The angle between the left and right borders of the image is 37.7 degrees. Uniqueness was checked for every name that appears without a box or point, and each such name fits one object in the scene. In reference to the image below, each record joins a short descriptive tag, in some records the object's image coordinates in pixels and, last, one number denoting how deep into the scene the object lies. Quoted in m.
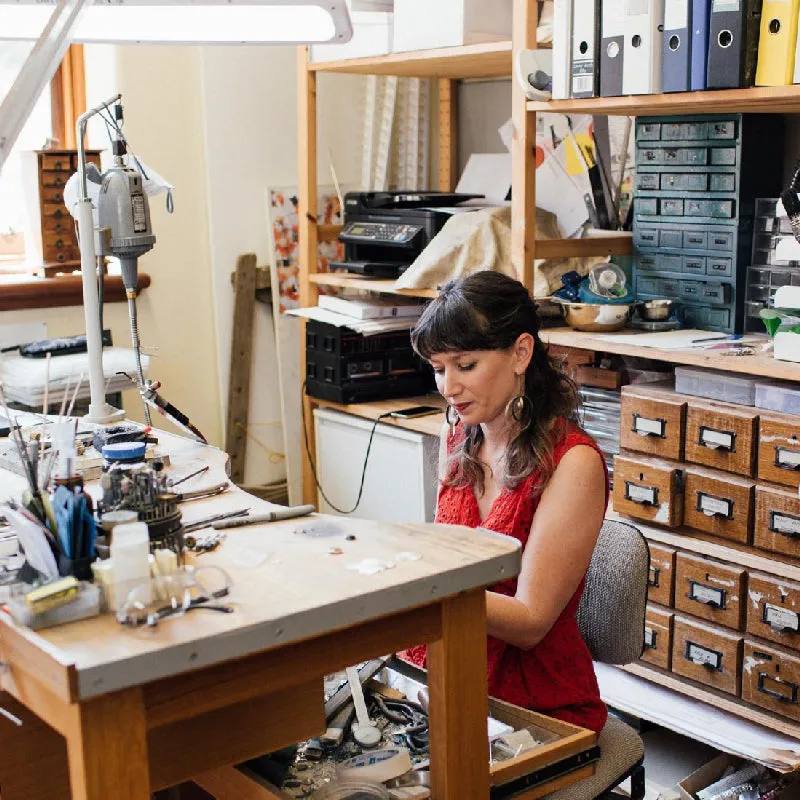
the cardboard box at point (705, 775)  2.40
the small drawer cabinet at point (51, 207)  3.57
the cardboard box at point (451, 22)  2.96
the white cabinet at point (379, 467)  3.33
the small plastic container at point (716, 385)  2.45
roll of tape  1.36
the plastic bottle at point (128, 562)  1.23
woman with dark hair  1.71
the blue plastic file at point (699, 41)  2.34
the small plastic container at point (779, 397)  2.36
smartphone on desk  3.37
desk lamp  1.97
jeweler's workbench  1.10
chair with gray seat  1.80
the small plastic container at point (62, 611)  1.19
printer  3.30
